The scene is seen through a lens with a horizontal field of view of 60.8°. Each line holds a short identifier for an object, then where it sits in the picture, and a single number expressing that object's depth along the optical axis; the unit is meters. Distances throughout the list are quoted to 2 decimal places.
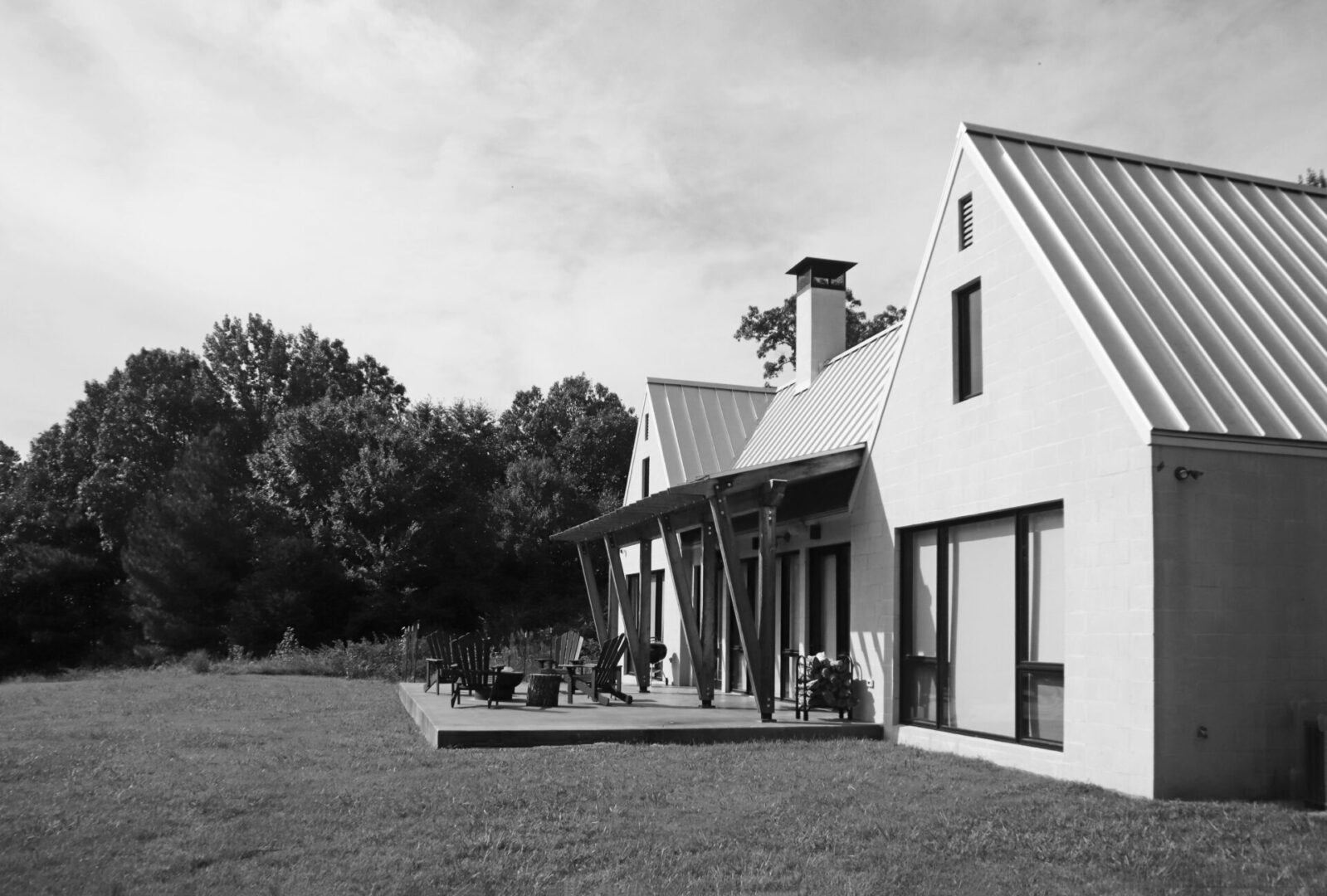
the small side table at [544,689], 14.15
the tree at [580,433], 44.53
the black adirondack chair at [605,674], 14.81
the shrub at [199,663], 25.90
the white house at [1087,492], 8.39
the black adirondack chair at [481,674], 14.23
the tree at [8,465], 46.22
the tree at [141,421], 42.84
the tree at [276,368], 47.94
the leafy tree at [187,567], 33.53
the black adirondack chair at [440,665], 14.79
